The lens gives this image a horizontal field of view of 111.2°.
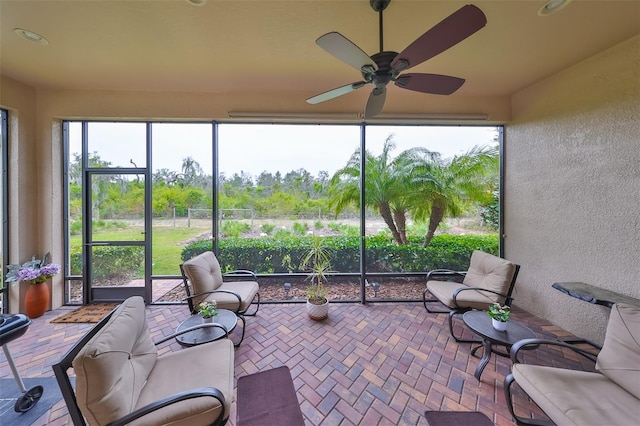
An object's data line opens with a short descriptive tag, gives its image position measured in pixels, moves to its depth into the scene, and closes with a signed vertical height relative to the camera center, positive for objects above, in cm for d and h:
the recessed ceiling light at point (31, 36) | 200 +163
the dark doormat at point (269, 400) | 160 -152
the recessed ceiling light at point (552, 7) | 169 +163
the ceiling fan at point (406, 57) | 120 +103
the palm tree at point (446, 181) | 353 +51
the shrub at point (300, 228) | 373 -31
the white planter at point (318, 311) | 283 -131
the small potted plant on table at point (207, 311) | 215 -101
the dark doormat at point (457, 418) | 157 -152
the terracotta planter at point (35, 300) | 290 -123
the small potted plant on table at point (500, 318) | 206 -101
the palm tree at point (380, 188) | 371 +39
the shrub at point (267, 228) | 369 -31
